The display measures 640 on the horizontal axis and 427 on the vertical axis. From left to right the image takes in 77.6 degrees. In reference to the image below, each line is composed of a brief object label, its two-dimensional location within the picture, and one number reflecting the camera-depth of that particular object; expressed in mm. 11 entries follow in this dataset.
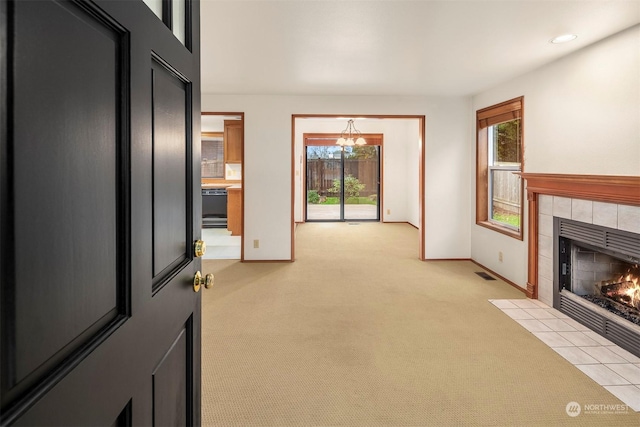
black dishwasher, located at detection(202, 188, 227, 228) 8625
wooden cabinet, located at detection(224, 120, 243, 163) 7875
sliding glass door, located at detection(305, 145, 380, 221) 9898
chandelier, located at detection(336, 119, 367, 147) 7934
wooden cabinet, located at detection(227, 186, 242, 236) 7797
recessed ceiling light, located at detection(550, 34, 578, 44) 2980
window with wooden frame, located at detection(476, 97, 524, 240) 4461
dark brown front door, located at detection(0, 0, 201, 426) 494
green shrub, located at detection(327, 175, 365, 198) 9938
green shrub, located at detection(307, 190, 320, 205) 10078
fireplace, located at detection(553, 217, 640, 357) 2873
